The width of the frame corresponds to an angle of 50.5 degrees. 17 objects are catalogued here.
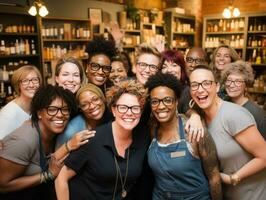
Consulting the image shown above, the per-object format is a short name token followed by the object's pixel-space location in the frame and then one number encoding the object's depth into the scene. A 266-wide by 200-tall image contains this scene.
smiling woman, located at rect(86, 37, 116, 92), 2.52
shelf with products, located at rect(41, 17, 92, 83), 5.32
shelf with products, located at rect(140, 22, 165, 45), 6.89
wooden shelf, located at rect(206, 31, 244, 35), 7.04
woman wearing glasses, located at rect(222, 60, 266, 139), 2.46
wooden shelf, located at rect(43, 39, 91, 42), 5.31
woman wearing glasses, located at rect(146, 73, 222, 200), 1.75
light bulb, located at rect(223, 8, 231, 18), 6.21
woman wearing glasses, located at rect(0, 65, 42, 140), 2.38
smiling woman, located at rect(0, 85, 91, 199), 1.78
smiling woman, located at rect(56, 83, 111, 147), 2.05
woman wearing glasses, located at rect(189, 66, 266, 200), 1.81
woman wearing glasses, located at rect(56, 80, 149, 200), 1.79
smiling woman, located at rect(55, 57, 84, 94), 2.41
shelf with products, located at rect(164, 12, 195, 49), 7.49
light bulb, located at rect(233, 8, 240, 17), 6.29
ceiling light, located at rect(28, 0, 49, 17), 4.34
